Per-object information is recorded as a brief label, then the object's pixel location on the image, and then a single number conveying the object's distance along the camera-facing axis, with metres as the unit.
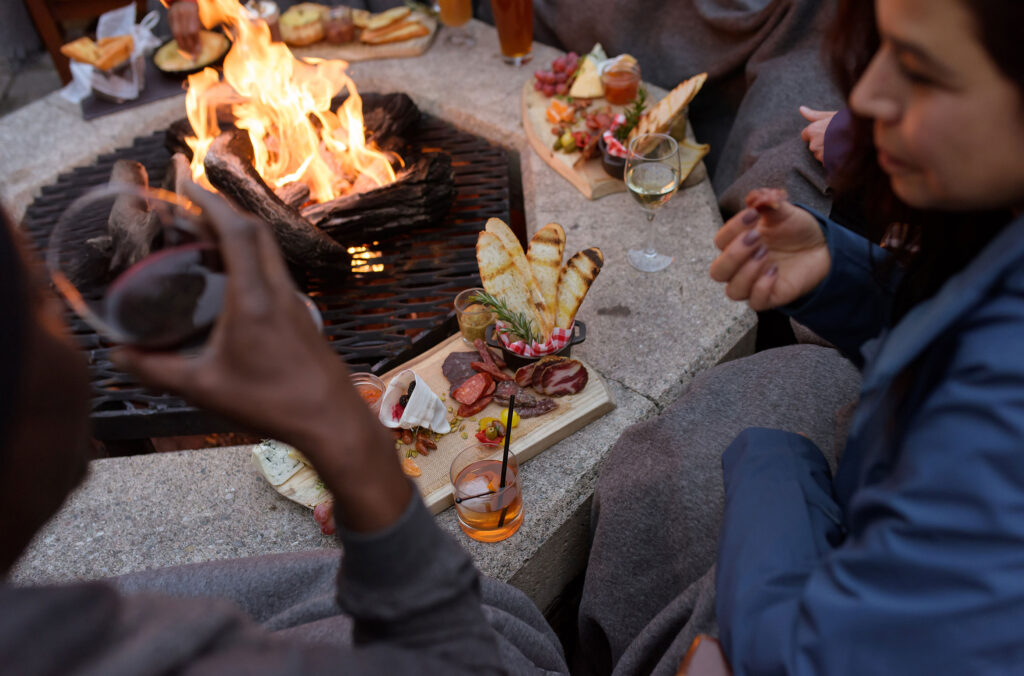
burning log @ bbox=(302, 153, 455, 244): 2.56
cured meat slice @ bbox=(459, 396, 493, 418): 1.89
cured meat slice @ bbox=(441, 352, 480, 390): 1.99
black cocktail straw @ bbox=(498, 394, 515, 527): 1.52
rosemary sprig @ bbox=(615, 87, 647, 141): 2.74
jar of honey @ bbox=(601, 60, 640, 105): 2.98
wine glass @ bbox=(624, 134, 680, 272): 2.18
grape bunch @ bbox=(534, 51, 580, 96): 3.18
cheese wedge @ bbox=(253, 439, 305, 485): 1.76
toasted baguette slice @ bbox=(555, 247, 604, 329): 1.97
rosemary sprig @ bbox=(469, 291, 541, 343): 1.92
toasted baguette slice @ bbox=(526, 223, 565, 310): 2.01
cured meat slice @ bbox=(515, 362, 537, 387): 1.94
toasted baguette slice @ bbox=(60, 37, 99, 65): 3.40
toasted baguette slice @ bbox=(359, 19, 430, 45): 3.75
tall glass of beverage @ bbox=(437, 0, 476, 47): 3.65
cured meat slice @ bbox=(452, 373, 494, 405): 1.90
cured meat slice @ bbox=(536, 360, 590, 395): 1.91
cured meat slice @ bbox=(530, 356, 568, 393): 1.93
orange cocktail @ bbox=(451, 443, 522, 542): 1.61
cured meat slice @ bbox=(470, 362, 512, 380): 1.98
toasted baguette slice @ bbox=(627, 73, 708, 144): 2.56
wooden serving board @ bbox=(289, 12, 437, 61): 3.72
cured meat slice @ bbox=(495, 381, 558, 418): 1.88
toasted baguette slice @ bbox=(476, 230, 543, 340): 1.97
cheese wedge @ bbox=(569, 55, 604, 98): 3.08
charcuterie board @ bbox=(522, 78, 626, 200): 2.73
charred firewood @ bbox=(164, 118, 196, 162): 3.01
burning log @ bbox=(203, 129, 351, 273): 2.37
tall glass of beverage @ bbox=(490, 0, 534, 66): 3.38
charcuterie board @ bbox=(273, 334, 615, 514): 1.72
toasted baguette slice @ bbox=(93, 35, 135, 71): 3.45
